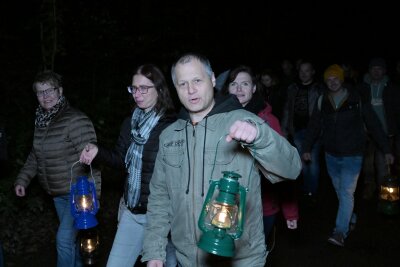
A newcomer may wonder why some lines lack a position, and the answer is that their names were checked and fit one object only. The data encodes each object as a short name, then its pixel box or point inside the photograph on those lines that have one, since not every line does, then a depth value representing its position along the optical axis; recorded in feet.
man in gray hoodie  9.46
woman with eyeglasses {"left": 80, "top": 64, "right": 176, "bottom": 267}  13.01
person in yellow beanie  19.51
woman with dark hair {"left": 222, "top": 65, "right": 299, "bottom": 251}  14.62
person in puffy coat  15.01
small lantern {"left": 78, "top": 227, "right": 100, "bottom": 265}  15.94
